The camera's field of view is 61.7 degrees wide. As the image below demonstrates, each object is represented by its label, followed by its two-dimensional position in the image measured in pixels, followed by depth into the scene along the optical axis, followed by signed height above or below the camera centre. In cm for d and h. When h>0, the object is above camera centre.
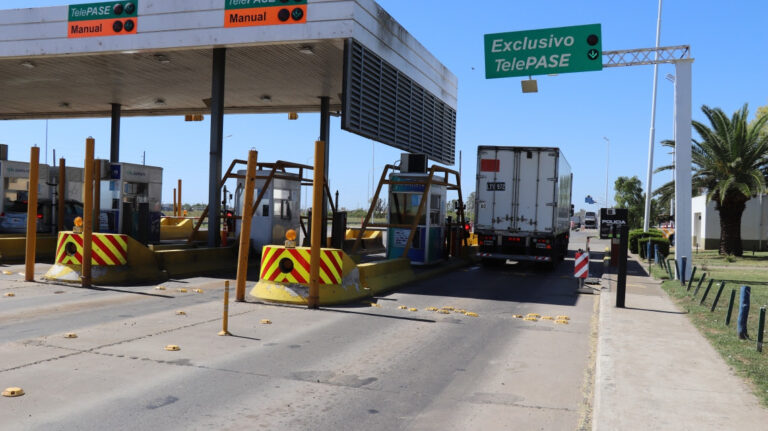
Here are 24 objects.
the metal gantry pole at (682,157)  1716 +200
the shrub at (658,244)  2639 -60
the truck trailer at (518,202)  1941 +72
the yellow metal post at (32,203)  1374 +17
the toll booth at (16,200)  2162 +38
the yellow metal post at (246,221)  1128 -6
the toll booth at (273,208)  1953 +34
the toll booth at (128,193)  1955 +68
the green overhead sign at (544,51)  1698 +478
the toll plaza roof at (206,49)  1606 +469
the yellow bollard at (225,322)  874 -144
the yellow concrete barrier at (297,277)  1159 -107
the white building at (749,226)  3341 +38
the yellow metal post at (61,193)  1798 +53
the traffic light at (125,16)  1723 +533
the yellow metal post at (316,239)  1113 -34
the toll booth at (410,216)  1873 +18
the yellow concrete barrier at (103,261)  1366 -104
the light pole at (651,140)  3322 +493
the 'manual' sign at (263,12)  1592 +518
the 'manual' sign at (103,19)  1727 +531
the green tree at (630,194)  6475 +382
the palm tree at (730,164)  2638 +291
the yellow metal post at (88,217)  1295 -9
